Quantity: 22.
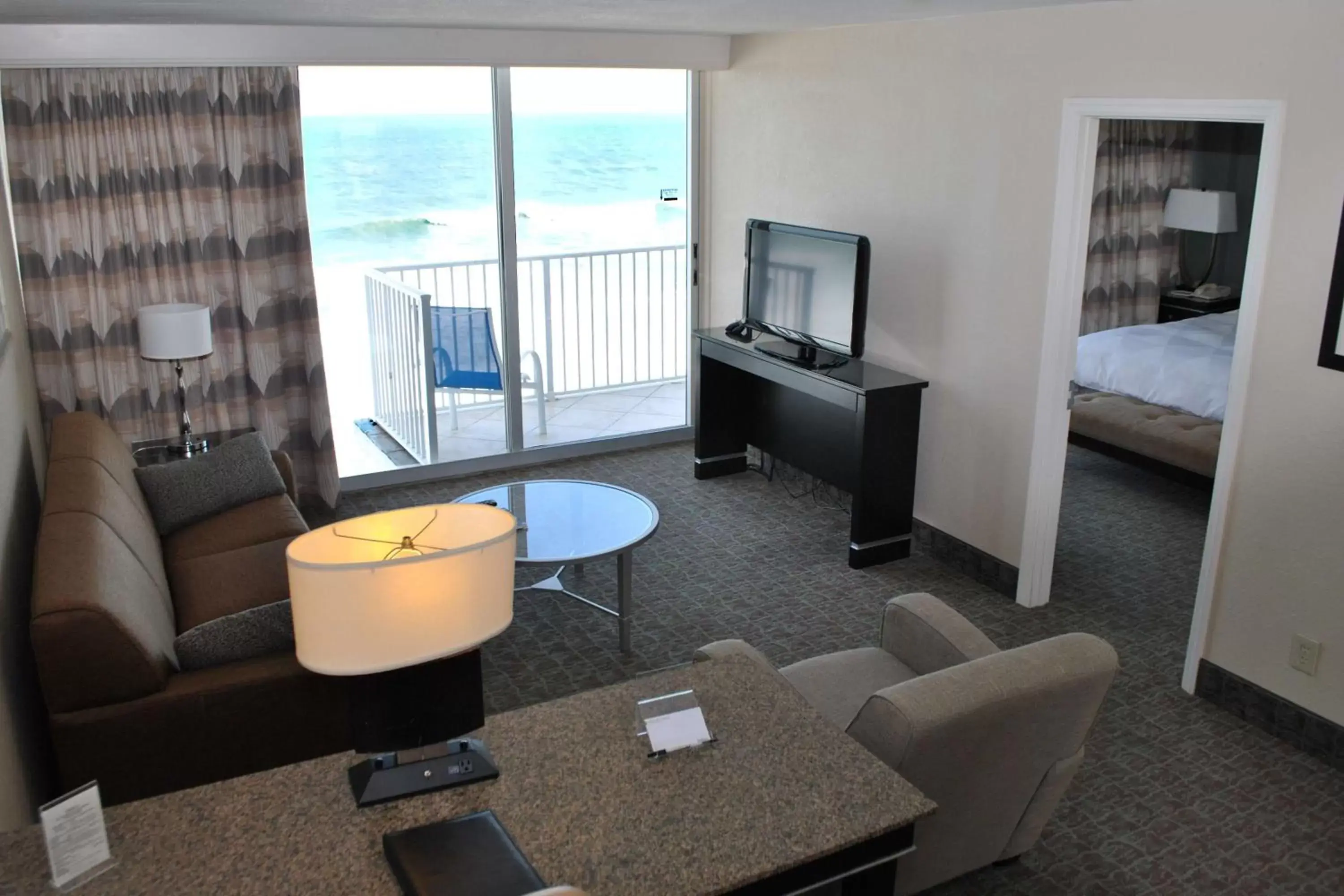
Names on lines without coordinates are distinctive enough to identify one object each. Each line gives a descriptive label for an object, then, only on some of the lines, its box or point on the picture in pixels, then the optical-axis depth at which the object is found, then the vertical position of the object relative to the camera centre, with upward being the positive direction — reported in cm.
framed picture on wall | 312 -50
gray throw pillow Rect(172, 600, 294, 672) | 279 -125
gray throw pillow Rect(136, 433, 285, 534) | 420 -130
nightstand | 695 -101
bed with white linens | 541 -126
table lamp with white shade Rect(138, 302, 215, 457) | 455 -79
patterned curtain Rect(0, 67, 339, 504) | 475 -43
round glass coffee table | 398 -143
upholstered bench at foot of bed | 529 -140
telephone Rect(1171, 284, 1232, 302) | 696 -92
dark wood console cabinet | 476 -134
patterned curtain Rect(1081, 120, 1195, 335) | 686 -47
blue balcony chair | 586 -111
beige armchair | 229 -126
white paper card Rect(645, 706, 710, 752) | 208 -109
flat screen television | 483 -66
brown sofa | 256 -131
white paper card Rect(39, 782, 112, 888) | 172 -108
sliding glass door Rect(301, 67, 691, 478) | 550 -56
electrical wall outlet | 340 -154
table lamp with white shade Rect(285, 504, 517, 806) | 177 -78
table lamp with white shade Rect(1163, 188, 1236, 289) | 673 -41
